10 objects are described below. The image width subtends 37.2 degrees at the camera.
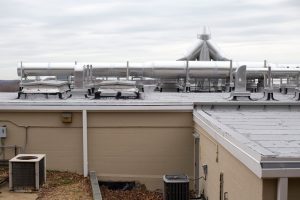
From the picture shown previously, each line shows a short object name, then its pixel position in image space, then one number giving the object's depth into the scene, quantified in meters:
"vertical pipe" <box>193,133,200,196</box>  10.65
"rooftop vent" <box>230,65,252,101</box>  12.38
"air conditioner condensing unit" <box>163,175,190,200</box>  8.76
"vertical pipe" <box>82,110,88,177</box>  11.50
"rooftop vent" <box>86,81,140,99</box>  13.82
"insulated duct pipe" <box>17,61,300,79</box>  19.45
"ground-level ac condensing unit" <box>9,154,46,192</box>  9.59
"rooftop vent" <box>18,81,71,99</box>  13.66
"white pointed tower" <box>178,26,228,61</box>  23.06
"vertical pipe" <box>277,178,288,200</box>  5.11
